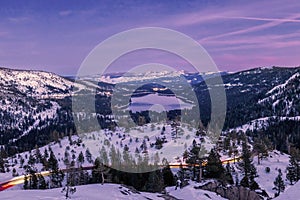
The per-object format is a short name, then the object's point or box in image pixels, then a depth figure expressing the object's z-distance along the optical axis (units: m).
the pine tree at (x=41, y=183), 98.17
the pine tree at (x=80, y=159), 127.96
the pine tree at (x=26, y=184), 99.38
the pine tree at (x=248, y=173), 87.00
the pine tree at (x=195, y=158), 84.19
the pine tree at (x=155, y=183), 79.62
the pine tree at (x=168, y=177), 95.46
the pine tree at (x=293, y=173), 92.81
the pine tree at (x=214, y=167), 84.69
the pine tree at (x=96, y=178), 100.25
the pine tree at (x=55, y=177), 100.62
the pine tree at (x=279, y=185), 81.88
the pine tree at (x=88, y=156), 141.25
